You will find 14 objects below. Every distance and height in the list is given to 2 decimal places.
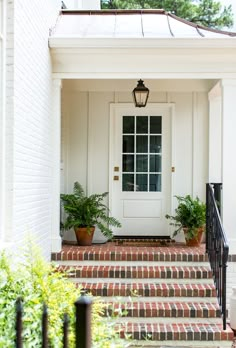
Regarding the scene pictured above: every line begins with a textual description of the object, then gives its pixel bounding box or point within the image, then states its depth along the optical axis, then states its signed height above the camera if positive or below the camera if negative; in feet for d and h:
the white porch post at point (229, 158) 18.13 +0.99
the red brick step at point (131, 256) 17.93 -3.02
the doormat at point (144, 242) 21.30 -3.00
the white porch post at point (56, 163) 18.29 +0.73
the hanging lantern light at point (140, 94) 19.84 +3.93
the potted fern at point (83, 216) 19.89 -1.62
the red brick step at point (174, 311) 15.29 -4.48
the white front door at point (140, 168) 23.06 +0.69
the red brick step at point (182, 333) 14.33 -4.93
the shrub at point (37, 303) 7.27 -2.29
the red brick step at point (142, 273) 17.03 -3.53
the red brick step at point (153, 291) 16.22 -4.01
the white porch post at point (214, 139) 22.57 +2.19
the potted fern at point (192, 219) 20.49 -1.78
